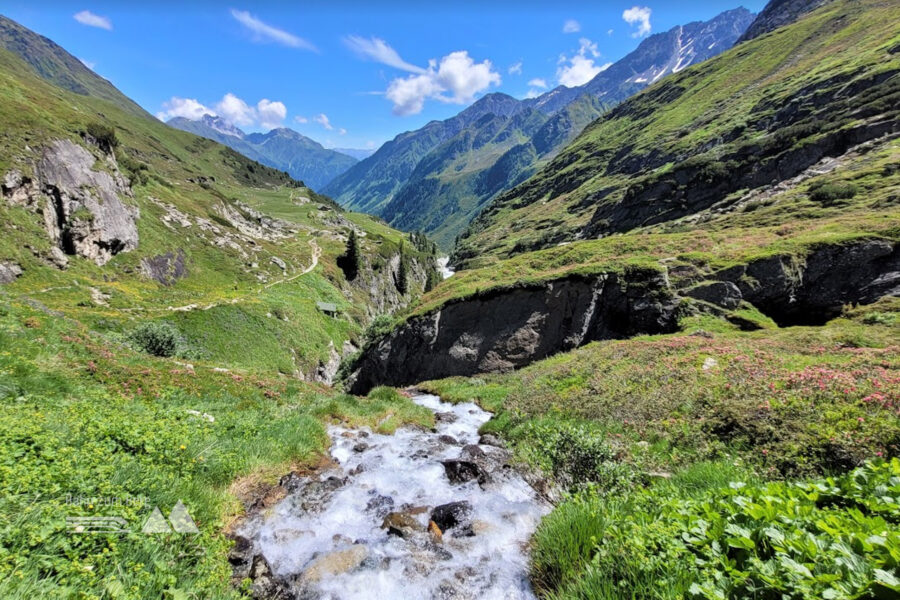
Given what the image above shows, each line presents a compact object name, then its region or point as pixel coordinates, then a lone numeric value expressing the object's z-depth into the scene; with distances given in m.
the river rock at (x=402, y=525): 8.20
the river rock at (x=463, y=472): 10.77
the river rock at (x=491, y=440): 14.20
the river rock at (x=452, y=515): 8.52
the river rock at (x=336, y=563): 6.87
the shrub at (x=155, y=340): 25.38
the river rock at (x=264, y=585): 6.20
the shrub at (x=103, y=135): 57.62
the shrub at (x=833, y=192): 43.91
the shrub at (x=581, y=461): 8.05
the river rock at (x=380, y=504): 9.22
